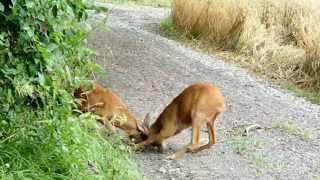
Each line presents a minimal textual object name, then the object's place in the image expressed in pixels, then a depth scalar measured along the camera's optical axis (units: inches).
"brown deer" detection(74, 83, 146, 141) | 491.8
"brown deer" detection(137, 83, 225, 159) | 506.9
